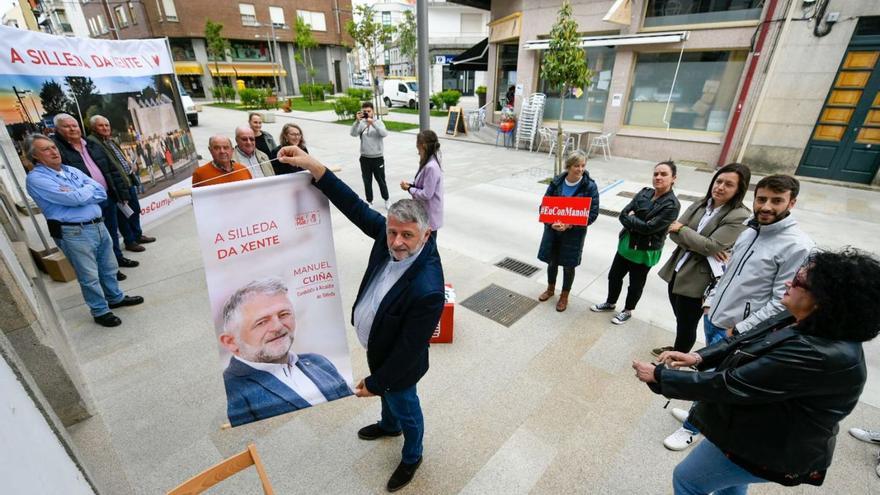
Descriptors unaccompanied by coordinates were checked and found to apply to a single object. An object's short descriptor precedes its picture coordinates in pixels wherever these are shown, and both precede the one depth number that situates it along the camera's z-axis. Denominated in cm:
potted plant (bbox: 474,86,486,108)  2219
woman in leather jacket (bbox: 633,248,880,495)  140
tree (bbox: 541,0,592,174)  777
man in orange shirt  379
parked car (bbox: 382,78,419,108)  2631
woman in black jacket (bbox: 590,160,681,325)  338
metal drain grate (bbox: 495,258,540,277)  530
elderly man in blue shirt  345
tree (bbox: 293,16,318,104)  3347
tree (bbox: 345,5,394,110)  1952
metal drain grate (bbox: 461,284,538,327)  432
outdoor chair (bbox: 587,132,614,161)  1201
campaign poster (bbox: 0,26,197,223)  470
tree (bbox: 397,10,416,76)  3606
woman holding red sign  393
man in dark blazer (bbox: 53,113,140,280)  425
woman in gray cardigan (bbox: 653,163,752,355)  284
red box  367
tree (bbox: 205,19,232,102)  3073
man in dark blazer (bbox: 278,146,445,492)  196
